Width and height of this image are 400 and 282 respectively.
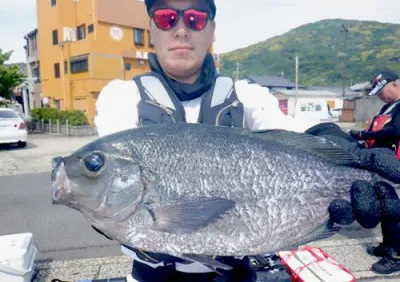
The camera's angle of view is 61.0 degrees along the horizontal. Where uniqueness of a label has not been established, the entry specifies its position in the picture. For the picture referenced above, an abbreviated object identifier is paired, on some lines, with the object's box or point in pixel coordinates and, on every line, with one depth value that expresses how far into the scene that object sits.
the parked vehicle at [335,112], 38.48
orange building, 28.39
